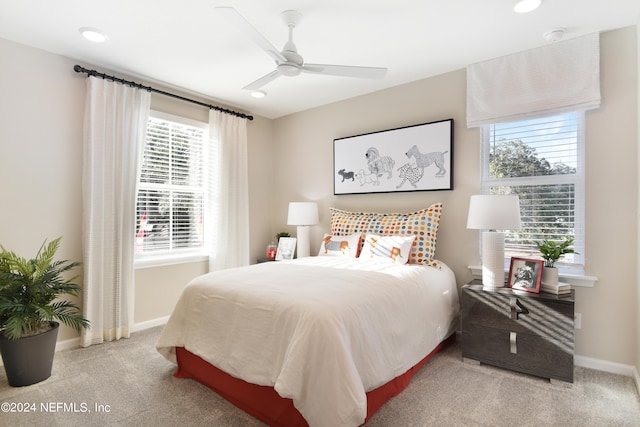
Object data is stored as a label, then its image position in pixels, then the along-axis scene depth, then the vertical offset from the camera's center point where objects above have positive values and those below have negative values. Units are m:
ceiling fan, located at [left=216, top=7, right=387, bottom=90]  2.12 +0.99
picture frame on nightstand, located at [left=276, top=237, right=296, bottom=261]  4.07 -0.43
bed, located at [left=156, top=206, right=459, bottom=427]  1.59 -0.69
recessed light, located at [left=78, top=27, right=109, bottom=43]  2.47 +1.32
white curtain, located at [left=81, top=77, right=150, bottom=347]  2.94 +0.09
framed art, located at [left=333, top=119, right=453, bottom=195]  3.21 +0.56
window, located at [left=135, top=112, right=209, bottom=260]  3.49 +0.25
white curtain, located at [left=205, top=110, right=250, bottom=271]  3.95 +0.21
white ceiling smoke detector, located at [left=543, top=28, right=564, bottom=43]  2.43 +1.31
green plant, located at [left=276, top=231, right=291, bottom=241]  4.36 -0.27
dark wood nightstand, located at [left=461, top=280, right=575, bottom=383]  2.22 -0.81
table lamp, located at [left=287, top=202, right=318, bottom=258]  3.96 -0.07
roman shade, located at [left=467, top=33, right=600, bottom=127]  2.50 +1.06
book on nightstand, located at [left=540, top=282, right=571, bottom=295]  2.34 -0.52
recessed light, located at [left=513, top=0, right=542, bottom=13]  2.09 +1.31
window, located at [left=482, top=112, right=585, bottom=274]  2.60 +0.32
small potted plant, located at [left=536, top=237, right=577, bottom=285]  2.40 -0.29
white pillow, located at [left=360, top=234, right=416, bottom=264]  2.95 -0.31
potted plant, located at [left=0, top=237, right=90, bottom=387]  2.20 -0.69
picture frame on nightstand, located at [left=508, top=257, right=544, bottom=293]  2.44 -0.44
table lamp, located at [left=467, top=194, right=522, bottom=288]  2.47 -0.06
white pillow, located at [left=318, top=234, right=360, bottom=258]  3.31 -0.33
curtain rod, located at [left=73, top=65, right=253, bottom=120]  2.94 +1.23
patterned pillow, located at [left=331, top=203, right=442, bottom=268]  2.99 -0.12
